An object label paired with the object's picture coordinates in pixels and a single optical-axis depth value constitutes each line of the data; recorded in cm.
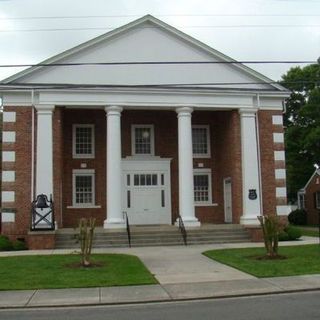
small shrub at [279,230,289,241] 2586
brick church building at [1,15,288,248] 2636
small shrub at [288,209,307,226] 4788
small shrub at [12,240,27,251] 2402
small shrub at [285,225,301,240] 2641
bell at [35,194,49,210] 2502
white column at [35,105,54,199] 2584
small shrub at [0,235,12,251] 2352
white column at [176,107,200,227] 2671
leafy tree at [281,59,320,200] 4744
